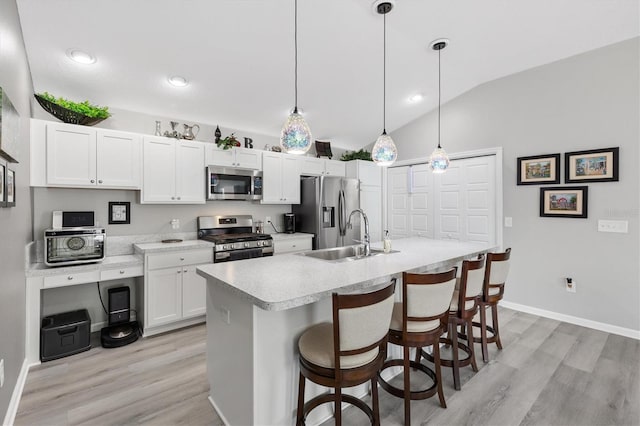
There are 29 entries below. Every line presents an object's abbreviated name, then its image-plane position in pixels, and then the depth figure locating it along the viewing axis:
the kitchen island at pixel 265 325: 1.56
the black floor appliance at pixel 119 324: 2.89
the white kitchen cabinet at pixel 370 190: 5.12
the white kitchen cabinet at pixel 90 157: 2.79
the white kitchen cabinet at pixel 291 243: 4.09
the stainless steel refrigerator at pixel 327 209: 4.43
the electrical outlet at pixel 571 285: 3.50
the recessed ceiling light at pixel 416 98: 4.38
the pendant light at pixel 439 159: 3.18
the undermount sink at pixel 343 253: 2.67
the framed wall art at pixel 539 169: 3.59
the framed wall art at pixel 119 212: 3.37
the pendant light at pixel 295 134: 2.18
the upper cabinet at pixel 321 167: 4.68
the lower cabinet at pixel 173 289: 3.08
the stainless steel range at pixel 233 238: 3.56
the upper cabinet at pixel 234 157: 3.75
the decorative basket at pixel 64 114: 2.78
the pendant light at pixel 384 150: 2.78
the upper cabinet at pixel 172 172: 3.32
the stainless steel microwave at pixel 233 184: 3.73
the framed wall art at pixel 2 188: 1.66
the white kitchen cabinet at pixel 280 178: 4.21
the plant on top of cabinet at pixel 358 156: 5.23
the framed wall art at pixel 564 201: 3.39
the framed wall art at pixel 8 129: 1.57
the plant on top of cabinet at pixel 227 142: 3.77
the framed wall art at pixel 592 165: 3.19
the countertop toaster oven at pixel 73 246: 2.66
